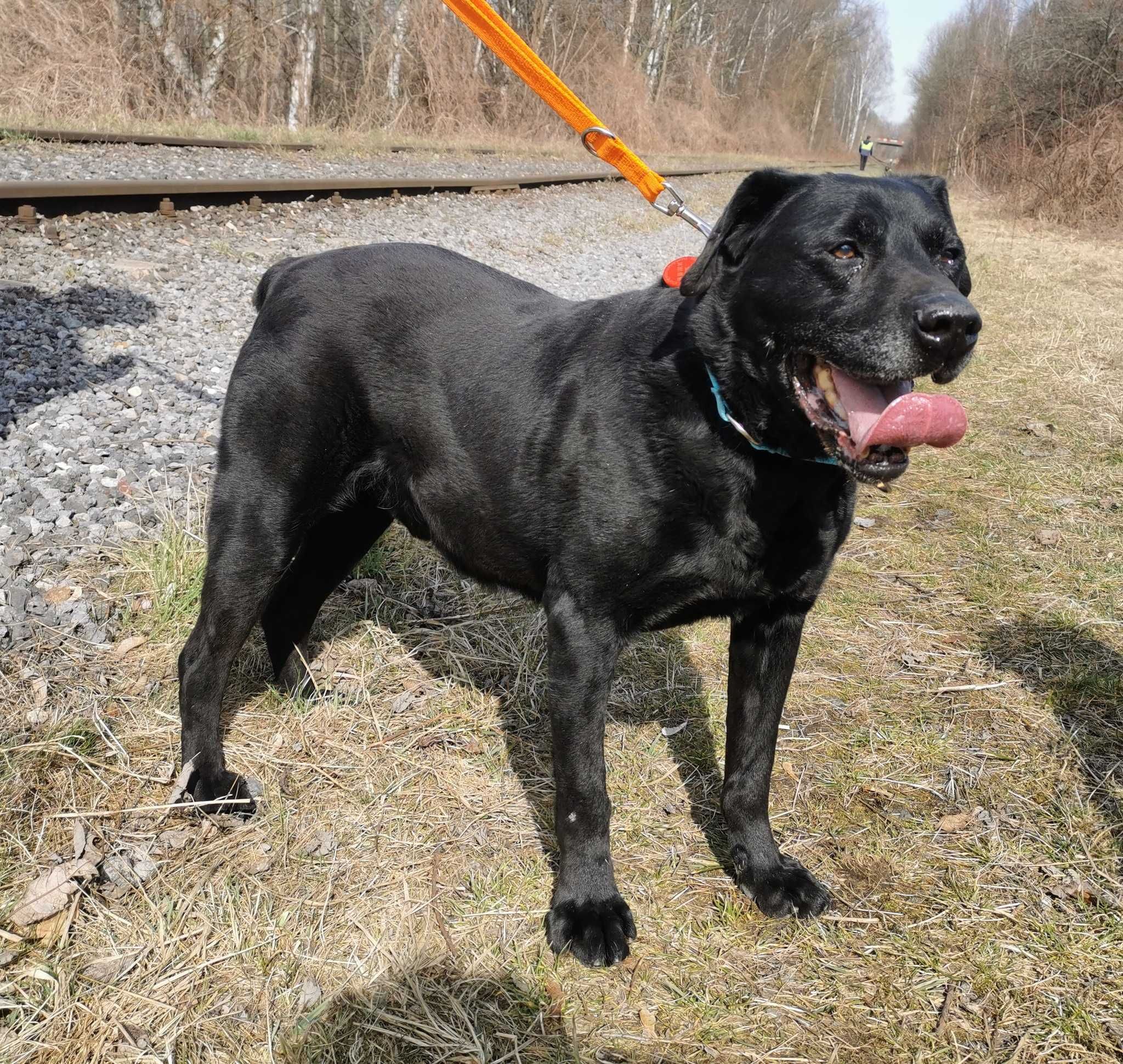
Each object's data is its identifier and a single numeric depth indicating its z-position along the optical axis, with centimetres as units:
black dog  206
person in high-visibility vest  5850
